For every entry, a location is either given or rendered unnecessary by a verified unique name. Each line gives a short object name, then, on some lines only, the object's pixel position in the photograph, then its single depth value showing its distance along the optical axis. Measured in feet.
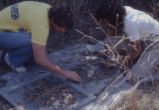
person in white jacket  8.36
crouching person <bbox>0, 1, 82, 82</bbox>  7.87
